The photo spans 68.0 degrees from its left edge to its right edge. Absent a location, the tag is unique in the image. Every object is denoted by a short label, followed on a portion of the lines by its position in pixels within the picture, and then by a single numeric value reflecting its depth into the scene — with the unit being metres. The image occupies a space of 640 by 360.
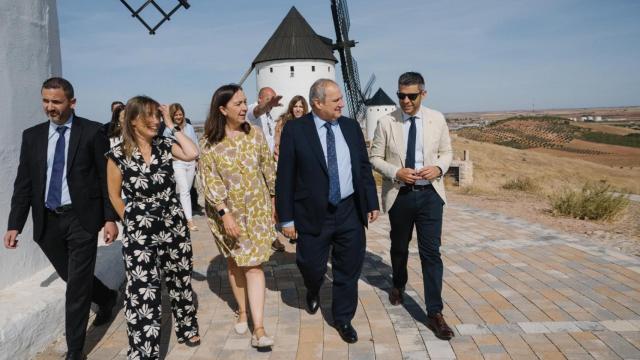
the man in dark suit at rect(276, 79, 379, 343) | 3.64
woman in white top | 6.80
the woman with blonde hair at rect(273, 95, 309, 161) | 5.99
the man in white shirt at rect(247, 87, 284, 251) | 5.75
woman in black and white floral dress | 3.14
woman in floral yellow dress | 3.55
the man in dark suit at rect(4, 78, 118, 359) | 3.30
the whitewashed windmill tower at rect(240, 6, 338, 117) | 26.38
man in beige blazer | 3.85
